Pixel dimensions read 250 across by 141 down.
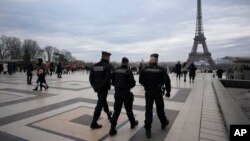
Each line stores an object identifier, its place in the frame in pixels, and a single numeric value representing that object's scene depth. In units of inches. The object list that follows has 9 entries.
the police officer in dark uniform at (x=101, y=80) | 211.8
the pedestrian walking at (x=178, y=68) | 749.0
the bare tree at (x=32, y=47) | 2855.8
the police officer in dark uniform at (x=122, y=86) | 199.5
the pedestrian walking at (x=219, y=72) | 919.1
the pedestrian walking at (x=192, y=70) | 681.2
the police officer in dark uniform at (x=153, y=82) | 198.7
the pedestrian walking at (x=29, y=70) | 577.5
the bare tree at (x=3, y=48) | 2674.7
